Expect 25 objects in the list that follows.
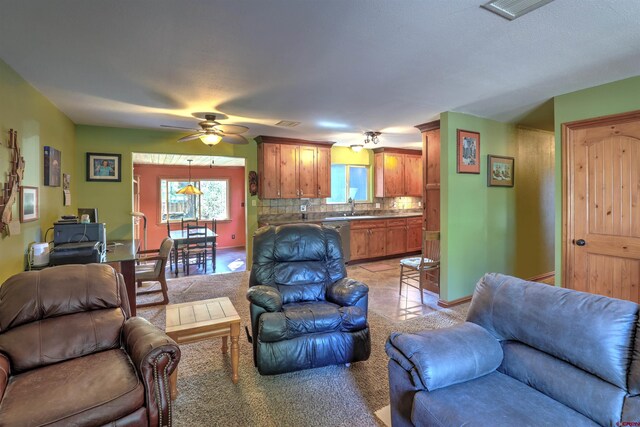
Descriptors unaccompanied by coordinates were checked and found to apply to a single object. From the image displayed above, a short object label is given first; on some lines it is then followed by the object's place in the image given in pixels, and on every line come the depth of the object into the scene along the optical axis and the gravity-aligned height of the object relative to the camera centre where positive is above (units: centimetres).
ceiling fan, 373 +93
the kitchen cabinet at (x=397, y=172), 703 +83
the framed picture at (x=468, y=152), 398 +72
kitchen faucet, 714 +12
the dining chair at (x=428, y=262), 412 -71
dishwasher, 611 -43
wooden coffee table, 217 -79
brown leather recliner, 141 -76
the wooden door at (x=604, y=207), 290 +0
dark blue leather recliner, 230 -75
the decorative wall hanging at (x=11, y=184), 249 +23
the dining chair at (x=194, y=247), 561 -63
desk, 320 -56
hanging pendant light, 680 +44
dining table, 551 -50
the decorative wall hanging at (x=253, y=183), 577 +49
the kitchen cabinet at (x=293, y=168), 572 +78
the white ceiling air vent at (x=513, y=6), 173 +111
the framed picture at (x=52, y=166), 341 +52
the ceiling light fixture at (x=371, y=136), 527 +121
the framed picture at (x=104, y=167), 473 +67
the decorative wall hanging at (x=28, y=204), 285 +8
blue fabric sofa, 127 -71
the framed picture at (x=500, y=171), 430 +51
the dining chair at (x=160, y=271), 391 -74
